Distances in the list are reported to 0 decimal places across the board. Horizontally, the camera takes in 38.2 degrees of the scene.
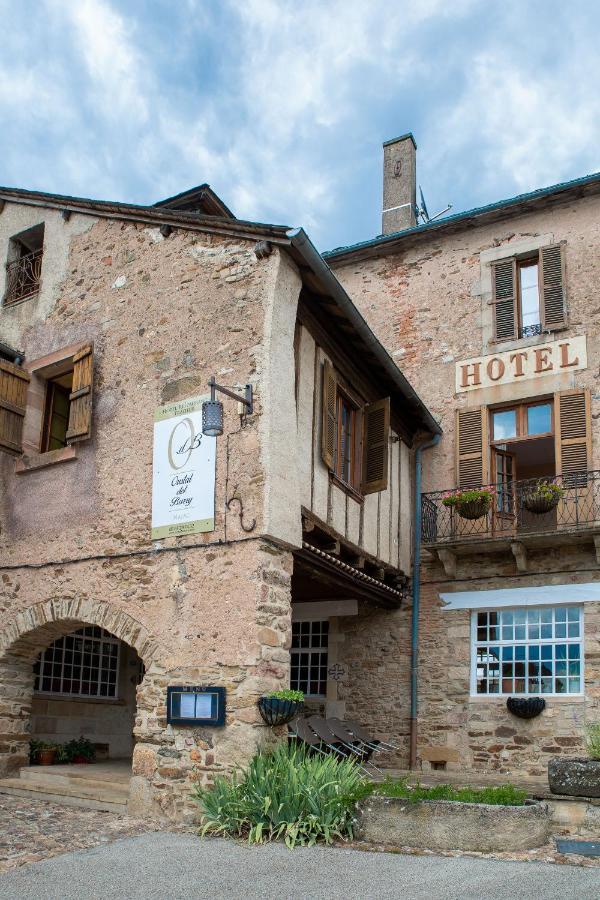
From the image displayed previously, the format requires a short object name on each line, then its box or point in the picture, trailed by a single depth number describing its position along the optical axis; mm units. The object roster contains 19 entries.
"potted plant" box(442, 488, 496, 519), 10773
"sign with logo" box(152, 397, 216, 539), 8234
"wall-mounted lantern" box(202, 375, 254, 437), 7707
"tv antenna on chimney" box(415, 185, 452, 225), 15008
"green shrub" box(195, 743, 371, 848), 6586
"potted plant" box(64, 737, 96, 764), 10344
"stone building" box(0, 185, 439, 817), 7832
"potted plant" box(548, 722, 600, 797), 6633
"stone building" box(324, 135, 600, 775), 10484
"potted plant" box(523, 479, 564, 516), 10445
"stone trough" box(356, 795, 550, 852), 6207
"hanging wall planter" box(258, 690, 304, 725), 7395
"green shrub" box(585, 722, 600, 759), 7340
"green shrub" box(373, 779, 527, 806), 6578
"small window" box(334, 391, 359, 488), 9719
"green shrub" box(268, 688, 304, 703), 7495
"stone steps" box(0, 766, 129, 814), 8164
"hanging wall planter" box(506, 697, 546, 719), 10266
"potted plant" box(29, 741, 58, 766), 9836
